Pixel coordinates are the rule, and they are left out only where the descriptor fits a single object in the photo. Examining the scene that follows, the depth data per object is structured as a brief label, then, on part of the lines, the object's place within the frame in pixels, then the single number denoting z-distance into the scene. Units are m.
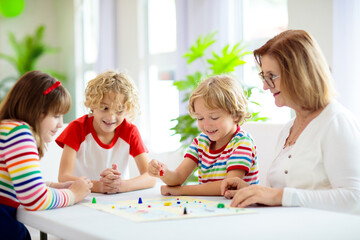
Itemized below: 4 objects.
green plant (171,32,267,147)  3.52
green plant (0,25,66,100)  7.56
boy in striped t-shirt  1.80
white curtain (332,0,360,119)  3.28
